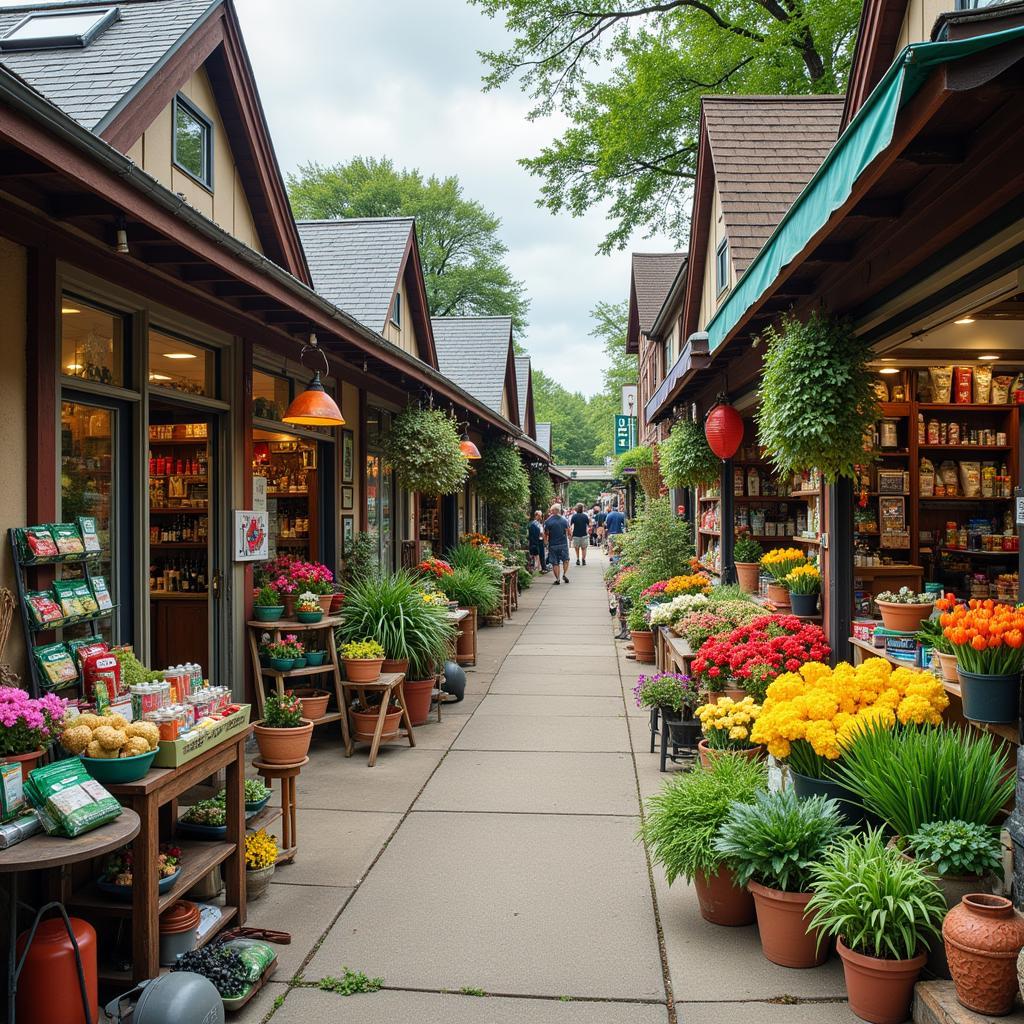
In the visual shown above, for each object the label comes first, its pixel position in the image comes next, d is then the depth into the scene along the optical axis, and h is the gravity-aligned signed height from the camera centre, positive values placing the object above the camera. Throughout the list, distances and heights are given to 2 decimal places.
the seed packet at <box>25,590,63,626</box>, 4.03 -0.42
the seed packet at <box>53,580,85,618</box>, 4.22 -0.39
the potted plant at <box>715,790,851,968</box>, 3.53 -1.44
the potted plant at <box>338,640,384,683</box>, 6.95 -1.16
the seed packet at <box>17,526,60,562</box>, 4.01 -0.12
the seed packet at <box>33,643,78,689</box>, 4.01 -0.69
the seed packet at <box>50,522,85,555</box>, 4.24 -0.10
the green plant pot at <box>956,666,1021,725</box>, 3.52 -0.75
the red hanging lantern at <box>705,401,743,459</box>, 8.58 +0.83
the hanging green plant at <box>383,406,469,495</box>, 9.82 +0.74
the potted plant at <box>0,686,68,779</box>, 3.15 -0.77
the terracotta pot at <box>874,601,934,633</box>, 4.96 -0.59
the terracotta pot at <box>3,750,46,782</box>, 3.12 -0.87
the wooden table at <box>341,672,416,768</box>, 6.69 -1.46
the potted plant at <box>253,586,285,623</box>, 6.89 -0.71
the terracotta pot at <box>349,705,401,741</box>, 7.00 -1.69
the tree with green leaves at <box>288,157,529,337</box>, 37.56 +13.28
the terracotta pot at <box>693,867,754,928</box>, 3.89 -1.75
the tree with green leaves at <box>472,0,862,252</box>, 16.92 +8.96
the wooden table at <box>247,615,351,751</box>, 6.73 -1.19
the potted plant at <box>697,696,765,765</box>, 4.74 -1.21
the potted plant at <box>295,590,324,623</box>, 6.82 -0.73
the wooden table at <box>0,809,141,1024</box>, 2.73 -1.08
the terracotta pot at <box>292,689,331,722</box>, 6.80 -1.47
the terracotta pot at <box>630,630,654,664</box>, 11.02 -1.67
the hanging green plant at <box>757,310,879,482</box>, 5.06 +0.67
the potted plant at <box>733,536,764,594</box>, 8.96 -0.50
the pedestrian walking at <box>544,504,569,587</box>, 22.67 -0.68
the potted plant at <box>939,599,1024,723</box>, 3.50 -0.61
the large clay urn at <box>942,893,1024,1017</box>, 2.80 -1.43
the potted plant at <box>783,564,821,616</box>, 6.66 -0.60
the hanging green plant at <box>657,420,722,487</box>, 10.39 +0.68
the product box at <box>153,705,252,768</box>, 3.52 -0.96
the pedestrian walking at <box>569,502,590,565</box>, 28.91 -0.52
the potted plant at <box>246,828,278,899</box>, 4.27 -1.72
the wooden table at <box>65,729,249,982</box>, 3.23 -1.45
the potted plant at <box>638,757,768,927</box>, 3.86 -1.46
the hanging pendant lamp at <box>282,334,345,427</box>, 6.27 +0.78
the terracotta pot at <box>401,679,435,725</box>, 7.88 -1.65
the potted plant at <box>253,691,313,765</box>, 5.01 -1.26
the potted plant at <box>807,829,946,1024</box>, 3.09 -1.50
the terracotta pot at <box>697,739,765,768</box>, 4.81 -1.41
